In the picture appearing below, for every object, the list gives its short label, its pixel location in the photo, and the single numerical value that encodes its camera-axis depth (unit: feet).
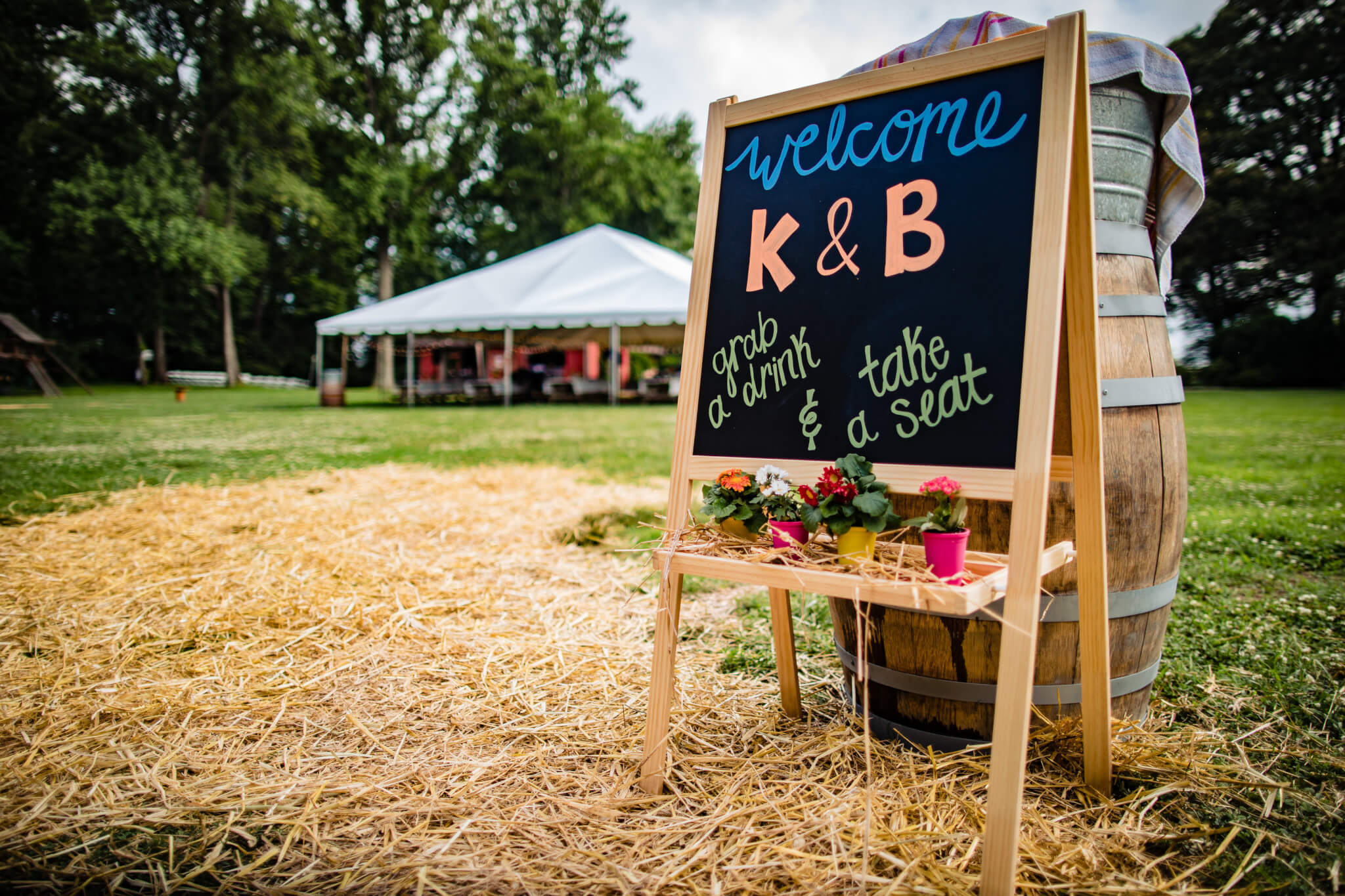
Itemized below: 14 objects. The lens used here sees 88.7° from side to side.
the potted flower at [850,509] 4.78
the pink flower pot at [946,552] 4.60
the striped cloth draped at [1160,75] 5.68
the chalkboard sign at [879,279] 4.66
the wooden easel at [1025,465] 4.19
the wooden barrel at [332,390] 59.88
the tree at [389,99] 95.96
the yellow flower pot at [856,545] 4.86
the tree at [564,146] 106.73
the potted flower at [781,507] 5.21
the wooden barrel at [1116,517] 5.79
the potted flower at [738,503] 5.38
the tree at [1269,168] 77.97
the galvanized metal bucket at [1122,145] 5.86
